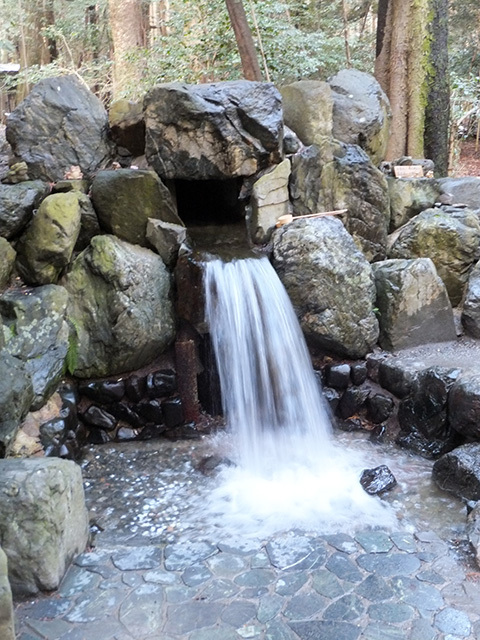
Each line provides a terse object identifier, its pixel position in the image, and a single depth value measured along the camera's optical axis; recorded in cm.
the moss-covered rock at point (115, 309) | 607
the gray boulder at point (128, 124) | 734
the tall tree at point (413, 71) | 929
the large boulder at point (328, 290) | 647
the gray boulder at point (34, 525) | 361
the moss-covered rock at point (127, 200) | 662
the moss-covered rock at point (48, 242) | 604
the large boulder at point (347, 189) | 743
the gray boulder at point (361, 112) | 816
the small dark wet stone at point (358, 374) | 644
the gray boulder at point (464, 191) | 806
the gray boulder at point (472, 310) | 662
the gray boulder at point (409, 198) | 802
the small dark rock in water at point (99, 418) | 600
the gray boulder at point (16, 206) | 602
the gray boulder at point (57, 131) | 705
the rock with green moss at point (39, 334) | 555
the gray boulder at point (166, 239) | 657
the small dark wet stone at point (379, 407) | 614
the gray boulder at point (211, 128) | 680
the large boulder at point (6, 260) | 592
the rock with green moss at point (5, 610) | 281
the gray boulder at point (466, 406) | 518
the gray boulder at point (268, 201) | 716
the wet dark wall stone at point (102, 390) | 605
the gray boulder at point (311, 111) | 777
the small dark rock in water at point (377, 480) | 495
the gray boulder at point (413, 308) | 662
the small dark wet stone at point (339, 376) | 641
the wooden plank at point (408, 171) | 834
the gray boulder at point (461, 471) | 472
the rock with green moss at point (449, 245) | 717
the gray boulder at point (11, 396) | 473
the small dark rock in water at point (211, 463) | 543
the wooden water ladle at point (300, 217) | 717
